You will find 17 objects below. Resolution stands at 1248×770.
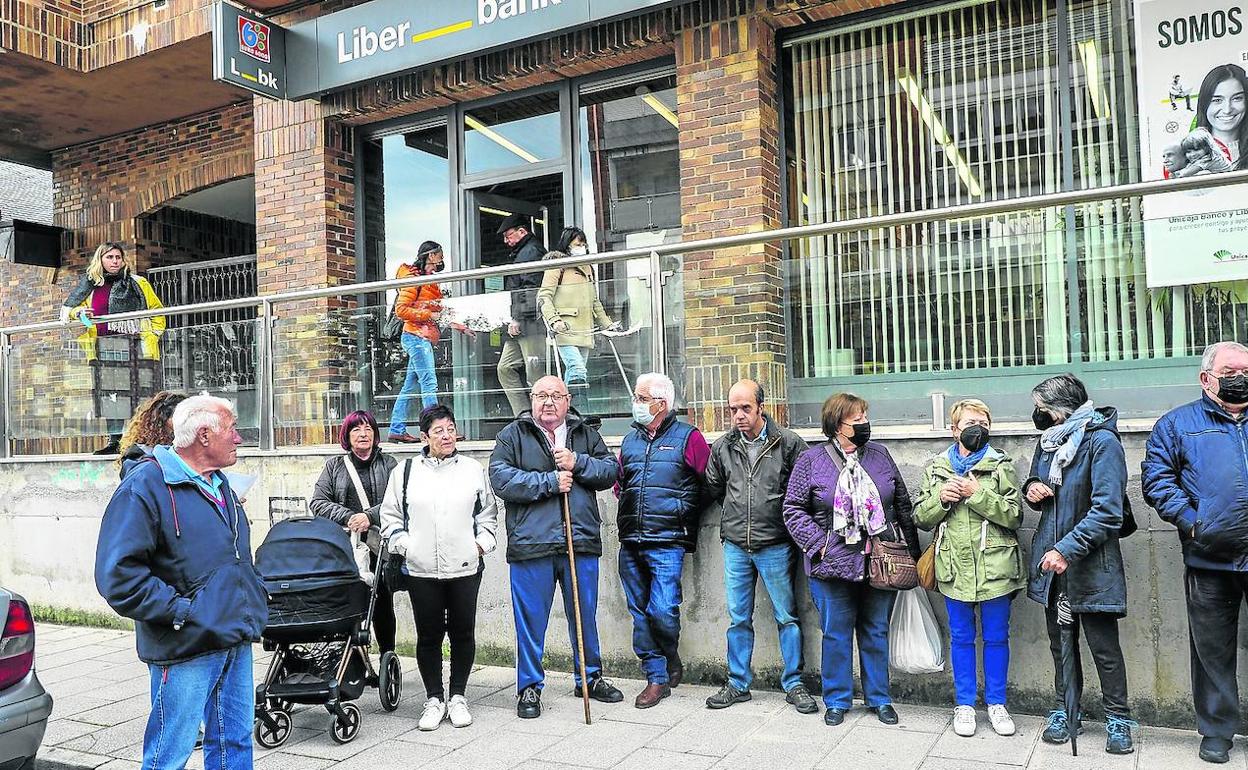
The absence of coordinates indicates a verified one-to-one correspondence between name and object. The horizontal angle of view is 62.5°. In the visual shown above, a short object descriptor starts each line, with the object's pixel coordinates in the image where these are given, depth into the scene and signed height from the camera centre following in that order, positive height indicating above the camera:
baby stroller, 5.64 -1.20
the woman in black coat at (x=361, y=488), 6.47 -0.51
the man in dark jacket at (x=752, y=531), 5.98 -0.80
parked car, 4.59 -1.26
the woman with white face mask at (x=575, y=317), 7.09 +0.58
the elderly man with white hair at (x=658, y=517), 6.22 -0.72
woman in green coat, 5.35 -0.87
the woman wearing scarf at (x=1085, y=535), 4.98 -0.74
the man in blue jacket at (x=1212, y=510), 4.75 -0.60
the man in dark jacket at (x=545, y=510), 6.07 -0.65
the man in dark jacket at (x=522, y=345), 7.26 +0.41
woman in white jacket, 5.86 -0.79
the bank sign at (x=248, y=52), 9.58 +3.45
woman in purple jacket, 5.56 -0.77
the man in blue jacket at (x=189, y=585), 3.83 -0.65
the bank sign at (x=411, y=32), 8.84 +3.40
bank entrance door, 7.42 +0.25
